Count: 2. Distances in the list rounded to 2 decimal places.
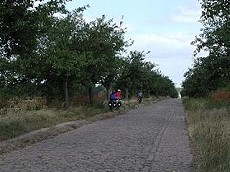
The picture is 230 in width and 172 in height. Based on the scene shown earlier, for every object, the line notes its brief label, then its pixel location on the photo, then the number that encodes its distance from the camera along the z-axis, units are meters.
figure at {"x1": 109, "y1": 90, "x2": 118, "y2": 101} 30.26
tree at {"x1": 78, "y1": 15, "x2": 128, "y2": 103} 25.90
